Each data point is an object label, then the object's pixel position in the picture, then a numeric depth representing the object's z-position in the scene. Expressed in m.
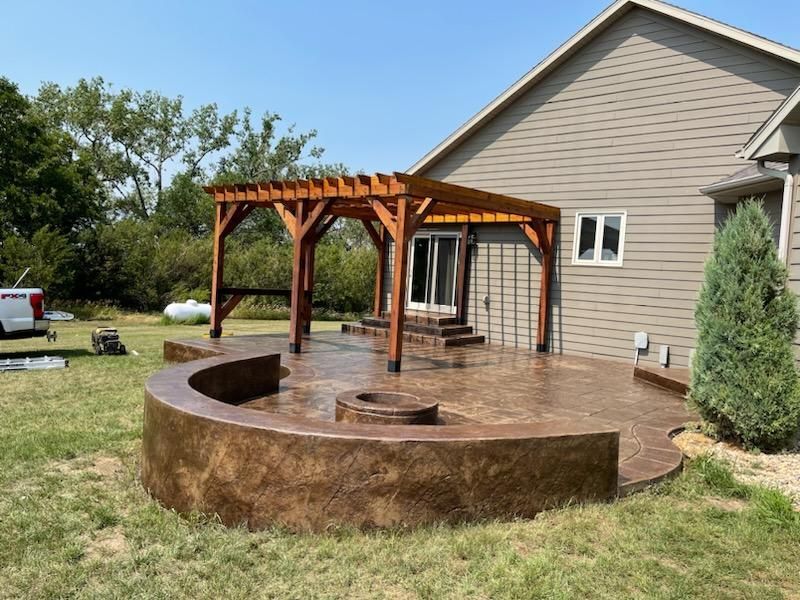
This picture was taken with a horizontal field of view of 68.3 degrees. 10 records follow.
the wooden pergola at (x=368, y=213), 7.34
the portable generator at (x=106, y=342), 8.99
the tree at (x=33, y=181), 19.95
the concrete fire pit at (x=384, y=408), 4.04
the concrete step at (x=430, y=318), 10.91
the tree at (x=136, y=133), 31.66
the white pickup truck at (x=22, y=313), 8.05
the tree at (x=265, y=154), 35.59
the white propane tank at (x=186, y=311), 15.26
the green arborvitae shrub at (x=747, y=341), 4.49
